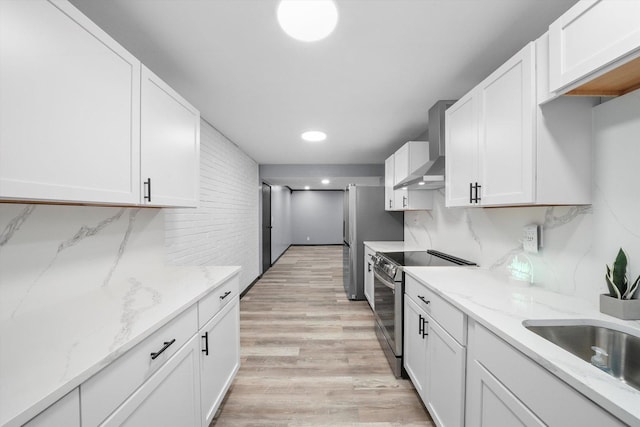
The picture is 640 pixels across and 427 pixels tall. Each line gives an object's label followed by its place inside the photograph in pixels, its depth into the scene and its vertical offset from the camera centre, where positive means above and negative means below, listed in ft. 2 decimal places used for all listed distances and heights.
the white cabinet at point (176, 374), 2.66 -2.24
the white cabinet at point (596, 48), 2.71 +1.98
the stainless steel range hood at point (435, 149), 7.09 +1.91
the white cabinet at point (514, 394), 2.34 -1.99
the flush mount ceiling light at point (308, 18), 4.00 +3.26
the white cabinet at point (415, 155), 9.82 +2.28
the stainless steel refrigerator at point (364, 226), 13.16 -0.66
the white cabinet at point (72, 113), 2.66 +1.33
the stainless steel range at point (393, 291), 6.91 -2.34
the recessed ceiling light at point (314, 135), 10.51 +3.31
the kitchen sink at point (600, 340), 3.17 -1.67
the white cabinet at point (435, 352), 4.26 -2.79
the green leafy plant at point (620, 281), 3.53 -0.94
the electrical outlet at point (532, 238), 5.05 -0.48
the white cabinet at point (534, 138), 3.94 +1.24
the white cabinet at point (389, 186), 12.10 +1.36
